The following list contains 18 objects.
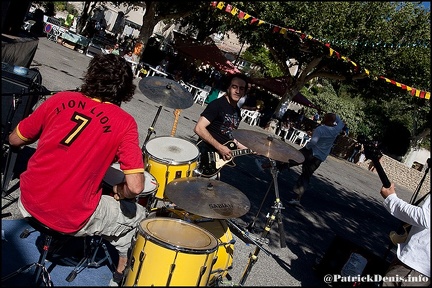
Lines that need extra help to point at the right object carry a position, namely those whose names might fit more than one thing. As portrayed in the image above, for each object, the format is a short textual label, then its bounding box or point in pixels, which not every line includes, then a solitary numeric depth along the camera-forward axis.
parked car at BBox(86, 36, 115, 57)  21.20
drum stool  2.85
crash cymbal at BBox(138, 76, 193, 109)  5.23
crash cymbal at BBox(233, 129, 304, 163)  4.46
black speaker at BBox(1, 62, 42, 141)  4.27
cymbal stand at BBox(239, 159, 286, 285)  3.68
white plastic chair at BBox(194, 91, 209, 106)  20.06
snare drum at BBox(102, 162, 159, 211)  3.59
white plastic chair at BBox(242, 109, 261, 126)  21.00
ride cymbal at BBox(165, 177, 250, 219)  3.29
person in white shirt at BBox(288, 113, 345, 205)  7.45
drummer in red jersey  2.72
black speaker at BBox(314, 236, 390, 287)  4.62
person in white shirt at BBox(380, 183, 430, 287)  3.14
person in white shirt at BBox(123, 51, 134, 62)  20.14
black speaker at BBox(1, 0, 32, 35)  6.87
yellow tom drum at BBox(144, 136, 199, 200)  4.52
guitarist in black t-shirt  4.91
